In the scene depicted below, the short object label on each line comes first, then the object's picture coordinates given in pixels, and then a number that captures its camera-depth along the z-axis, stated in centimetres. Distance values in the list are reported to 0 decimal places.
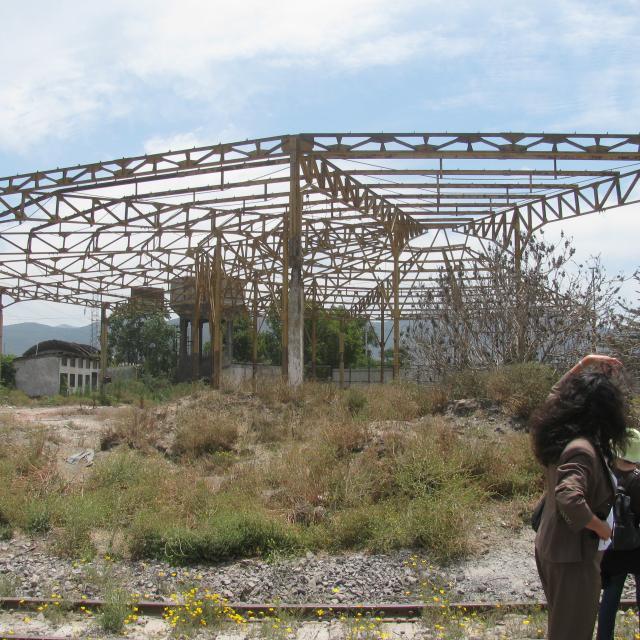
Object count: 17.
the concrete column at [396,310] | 2161
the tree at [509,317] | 1377
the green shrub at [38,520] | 909
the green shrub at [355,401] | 1402
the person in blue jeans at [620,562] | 469
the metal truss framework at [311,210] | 1634
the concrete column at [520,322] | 1409
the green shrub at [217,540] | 803
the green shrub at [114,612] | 606
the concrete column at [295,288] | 1677
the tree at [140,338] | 6097
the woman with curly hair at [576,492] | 366
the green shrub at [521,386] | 1188
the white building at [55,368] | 4194
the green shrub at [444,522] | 780
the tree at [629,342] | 1080
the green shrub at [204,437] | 1248
